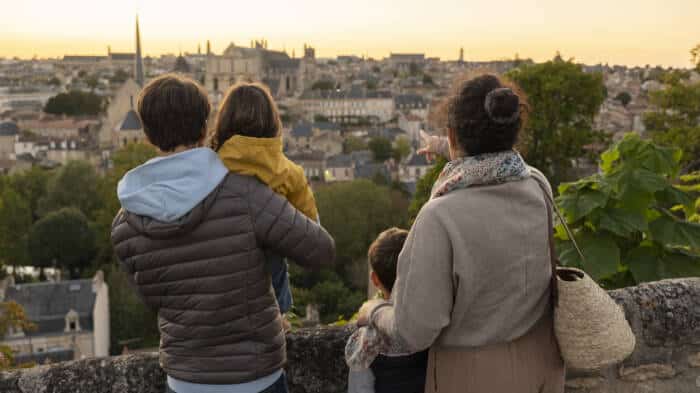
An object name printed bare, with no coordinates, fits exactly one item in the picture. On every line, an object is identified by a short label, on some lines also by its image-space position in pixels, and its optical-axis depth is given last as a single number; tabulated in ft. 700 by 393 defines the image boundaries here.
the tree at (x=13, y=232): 120.26
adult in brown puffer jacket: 7.34
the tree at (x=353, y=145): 223.30
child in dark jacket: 7.59
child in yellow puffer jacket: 7.51
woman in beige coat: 6.81
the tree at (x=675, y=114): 54.90
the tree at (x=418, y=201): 54.83
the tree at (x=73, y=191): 135.85
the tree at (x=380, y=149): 211.00
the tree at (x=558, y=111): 68.59
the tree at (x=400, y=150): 211.82
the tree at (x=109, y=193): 121.46
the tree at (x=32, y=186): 142.31
